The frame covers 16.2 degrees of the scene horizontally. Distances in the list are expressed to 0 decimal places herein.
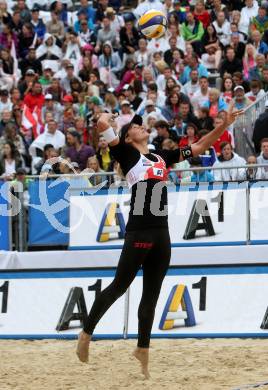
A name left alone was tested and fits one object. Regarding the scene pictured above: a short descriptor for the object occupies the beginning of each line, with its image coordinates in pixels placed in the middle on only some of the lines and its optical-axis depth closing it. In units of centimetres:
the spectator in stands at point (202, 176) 1340
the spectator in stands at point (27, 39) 2084
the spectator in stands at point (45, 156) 1555
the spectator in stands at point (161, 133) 1457
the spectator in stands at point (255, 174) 1291
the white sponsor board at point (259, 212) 1270
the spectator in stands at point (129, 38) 1923
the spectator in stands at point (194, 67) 1739
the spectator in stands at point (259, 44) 1728
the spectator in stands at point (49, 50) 2017
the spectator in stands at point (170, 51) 1811
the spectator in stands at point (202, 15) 1878
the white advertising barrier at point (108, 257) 1208
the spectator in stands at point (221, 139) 1450
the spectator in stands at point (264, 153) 1329
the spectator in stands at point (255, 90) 1575
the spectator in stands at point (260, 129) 1425
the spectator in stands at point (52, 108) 1770
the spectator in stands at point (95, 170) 1386
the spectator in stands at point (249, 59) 1705
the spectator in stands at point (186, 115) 1575
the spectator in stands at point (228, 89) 1619
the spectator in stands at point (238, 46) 1745
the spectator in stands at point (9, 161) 1601
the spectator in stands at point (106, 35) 1967
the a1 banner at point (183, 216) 1294
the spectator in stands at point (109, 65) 1895
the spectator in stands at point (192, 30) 1853
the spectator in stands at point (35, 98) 1823
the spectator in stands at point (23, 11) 2138
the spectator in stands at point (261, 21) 1785
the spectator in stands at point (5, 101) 1822
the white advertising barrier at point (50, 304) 1066
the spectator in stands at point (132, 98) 1723
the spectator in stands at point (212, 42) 1788
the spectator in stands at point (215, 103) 1584
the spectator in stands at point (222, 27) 1836
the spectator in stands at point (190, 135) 1461
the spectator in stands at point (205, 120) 1530
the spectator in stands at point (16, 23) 2122
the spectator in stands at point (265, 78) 1595
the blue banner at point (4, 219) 1405
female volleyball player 805
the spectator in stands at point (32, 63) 2009
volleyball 1166
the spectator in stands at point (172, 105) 1628
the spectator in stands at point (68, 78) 1877
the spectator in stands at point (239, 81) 1628
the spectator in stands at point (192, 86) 1705
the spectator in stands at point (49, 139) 1659
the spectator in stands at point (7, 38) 2077
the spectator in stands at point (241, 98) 1554
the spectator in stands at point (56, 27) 2089
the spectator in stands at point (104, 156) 1505
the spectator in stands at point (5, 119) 1742
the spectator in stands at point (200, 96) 1659
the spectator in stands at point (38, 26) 2091
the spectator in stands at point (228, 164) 1314
